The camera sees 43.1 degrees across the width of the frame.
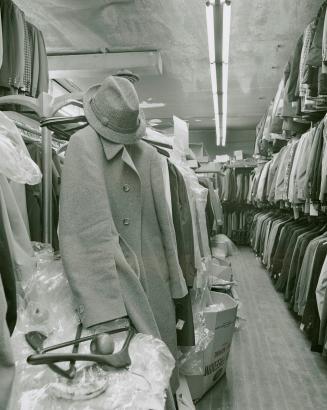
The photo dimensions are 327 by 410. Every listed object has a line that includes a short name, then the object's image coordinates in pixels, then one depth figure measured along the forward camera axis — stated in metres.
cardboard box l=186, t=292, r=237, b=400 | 2.47
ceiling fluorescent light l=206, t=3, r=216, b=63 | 4.06
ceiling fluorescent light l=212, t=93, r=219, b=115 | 7.63
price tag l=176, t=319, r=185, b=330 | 1.89
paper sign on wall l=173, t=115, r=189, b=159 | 2.73
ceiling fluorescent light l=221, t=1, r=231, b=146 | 4.00
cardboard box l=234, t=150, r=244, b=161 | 9.77
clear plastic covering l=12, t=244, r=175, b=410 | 1.04
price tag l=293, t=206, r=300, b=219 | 4.54
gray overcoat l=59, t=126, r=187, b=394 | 1.37
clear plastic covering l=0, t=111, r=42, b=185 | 1.17
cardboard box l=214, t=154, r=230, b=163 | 8.91
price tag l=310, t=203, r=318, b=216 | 3.56
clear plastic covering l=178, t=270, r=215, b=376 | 2.37
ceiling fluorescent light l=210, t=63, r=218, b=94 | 5.96
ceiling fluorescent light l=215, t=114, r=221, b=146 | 9.82
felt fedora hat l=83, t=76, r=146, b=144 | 1.58
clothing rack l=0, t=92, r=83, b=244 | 1.83
